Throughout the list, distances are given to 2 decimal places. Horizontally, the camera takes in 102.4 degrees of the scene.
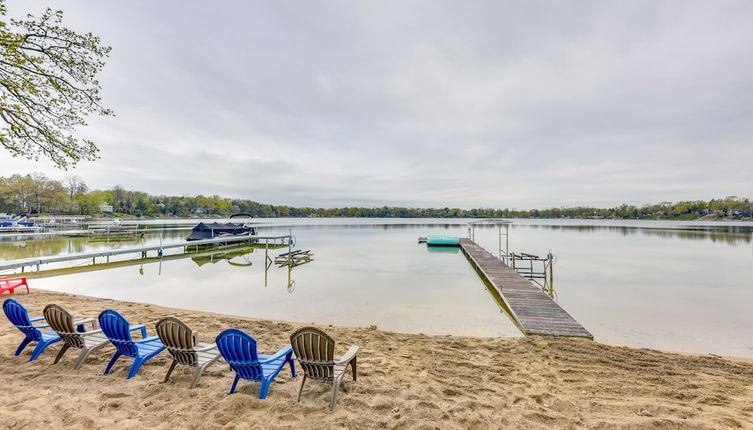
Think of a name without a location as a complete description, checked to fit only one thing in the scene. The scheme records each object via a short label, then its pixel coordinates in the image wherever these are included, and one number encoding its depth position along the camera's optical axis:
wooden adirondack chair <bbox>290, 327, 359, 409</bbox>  2.99
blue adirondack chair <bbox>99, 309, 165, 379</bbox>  3.44
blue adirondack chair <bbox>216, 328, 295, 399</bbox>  3.02
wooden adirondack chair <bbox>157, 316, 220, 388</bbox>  3.19
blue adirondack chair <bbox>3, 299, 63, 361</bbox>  3.80
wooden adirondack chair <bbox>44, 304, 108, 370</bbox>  3.60
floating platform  27.86
